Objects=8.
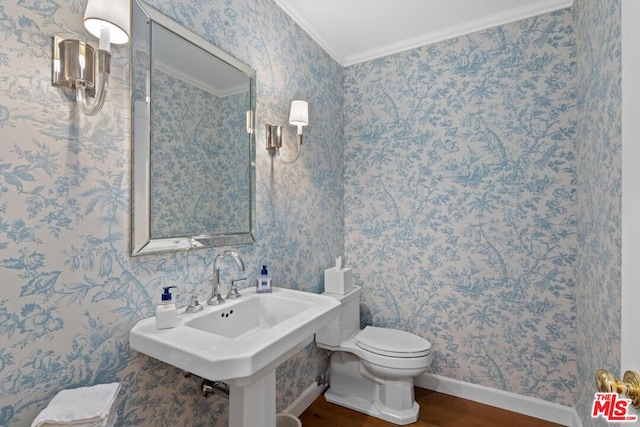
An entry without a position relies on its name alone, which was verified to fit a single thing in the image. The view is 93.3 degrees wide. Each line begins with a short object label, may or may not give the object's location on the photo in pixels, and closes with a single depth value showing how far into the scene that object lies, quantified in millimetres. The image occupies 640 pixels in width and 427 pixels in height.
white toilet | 1824
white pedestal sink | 823
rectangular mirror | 1101
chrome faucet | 1242
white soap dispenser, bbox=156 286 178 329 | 1013
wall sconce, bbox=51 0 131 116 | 854
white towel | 721
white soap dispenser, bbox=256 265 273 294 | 1472
